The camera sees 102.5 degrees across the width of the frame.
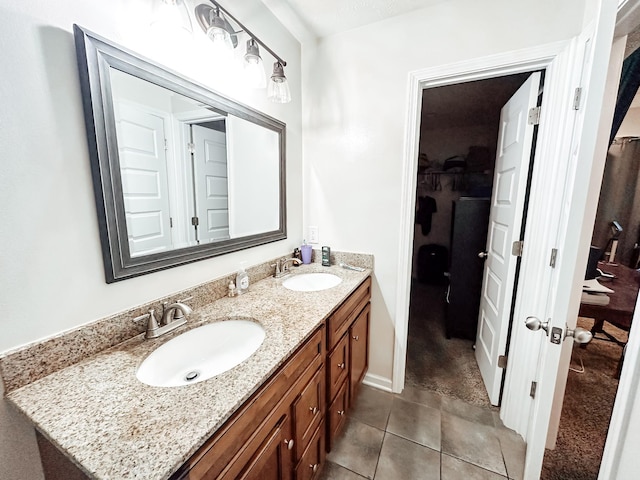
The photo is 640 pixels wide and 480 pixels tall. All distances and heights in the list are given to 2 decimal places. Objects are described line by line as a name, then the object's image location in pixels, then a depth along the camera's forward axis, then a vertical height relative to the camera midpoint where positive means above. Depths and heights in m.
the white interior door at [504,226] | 1.46 -0.15
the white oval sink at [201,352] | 0.85 -0.57
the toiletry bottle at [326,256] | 1.85 -0.40
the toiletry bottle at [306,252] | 1.90 -0.38
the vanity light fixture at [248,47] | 1.05 +0.67
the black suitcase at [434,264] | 3.95 -0.96
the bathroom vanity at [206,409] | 0.52 -0.50
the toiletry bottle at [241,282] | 1.34 -0.43
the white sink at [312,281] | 1.63 -0.52
